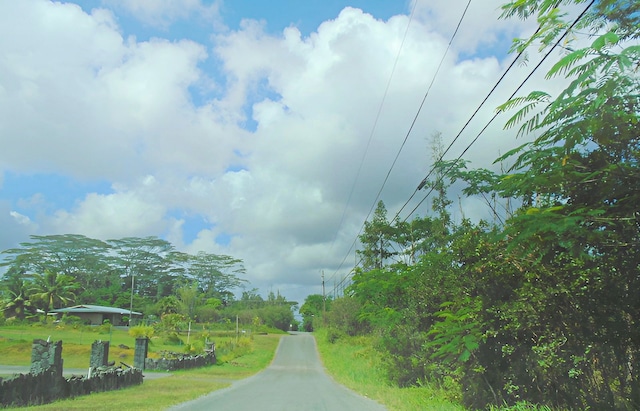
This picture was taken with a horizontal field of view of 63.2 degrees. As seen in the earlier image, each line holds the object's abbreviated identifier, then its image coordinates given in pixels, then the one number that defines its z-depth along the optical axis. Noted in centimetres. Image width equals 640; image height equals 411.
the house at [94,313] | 6231
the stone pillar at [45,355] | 1563
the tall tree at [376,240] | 4359
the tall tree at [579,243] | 562
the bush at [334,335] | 5888
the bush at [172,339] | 5097
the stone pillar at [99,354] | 2125
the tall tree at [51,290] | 6331
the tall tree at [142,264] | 8962
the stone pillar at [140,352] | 2933
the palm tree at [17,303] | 5900
